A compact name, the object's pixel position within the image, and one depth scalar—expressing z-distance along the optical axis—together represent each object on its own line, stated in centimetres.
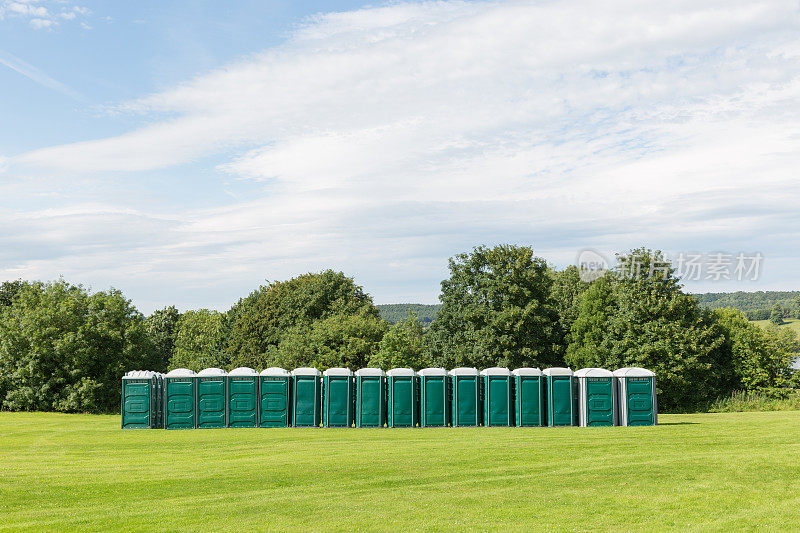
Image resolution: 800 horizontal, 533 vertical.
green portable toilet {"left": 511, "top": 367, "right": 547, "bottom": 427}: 2209
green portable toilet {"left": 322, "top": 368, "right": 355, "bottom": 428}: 2211
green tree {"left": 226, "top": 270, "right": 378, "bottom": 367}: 4838
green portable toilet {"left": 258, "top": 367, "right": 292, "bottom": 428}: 2227
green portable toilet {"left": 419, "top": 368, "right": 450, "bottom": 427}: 2209
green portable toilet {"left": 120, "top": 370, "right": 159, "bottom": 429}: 2241
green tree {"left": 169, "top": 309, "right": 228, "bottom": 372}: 5012
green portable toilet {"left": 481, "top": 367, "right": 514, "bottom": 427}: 2206
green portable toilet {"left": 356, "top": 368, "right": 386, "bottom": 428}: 2212
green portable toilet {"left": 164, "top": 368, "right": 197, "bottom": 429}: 2234
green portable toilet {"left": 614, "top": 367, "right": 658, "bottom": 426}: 2189
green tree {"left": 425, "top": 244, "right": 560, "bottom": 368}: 3553
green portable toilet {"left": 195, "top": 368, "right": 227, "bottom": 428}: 2228
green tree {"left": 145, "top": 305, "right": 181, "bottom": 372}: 7131
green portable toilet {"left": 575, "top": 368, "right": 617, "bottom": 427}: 2191
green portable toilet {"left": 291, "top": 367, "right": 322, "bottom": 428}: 2217
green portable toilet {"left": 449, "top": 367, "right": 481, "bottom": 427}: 2206
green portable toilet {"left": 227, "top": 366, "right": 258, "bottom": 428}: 2230
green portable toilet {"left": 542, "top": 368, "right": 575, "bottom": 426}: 2203
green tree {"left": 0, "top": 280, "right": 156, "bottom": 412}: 3356
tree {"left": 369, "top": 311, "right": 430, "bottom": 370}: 3484
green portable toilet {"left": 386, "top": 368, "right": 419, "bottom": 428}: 2206
